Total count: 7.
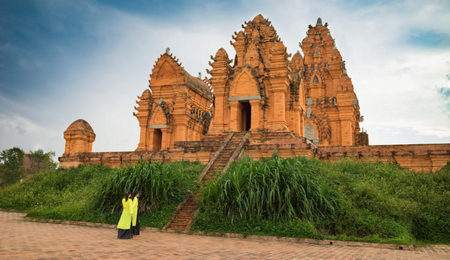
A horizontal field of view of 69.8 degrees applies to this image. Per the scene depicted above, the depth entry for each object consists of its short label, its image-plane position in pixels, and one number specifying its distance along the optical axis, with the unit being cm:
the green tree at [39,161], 3506
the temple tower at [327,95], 2347
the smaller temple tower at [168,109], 2112
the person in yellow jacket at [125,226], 679
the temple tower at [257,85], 1579
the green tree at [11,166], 3103
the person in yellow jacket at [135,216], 725
